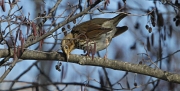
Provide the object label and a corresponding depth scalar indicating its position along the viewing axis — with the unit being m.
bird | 9.48
